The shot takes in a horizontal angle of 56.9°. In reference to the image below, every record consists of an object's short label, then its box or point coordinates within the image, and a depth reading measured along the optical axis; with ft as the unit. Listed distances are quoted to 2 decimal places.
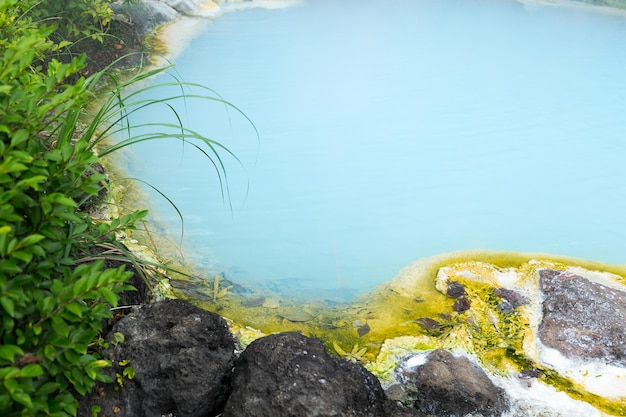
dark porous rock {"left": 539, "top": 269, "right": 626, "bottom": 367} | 7.06
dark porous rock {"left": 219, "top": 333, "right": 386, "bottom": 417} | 5.27
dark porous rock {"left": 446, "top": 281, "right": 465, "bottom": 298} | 8.08
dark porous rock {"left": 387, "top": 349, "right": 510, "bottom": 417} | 6.14
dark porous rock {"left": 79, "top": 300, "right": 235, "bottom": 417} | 5.50
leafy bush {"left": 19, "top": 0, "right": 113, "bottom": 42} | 13.03
